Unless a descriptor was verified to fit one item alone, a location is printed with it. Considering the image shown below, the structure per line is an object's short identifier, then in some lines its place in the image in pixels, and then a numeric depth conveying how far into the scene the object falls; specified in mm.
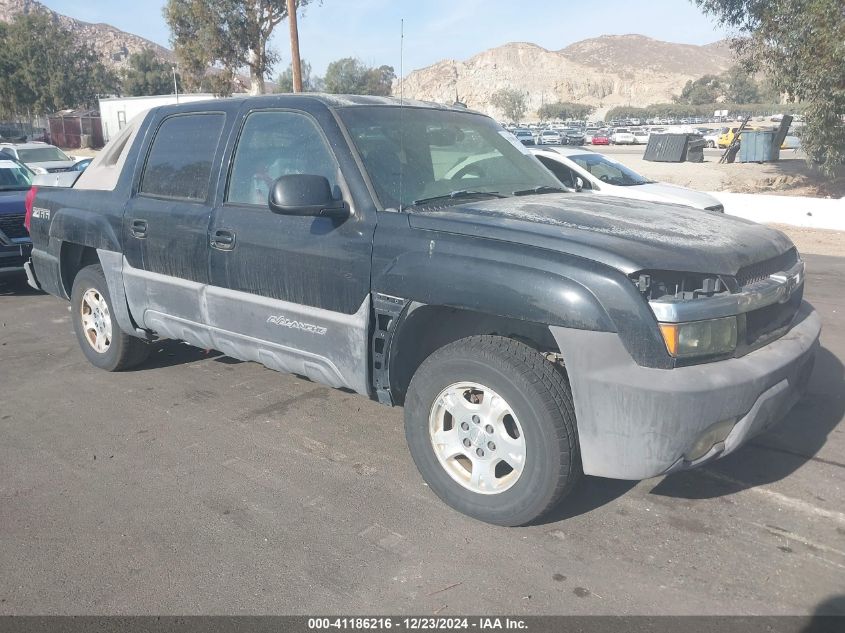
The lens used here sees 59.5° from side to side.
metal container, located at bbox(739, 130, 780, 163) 28719
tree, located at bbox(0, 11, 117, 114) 50969
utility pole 20094
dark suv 8523
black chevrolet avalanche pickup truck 2904
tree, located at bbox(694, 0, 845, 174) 14594
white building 43438
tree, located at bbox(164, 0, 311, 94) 31203
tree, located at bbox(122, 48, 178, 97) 68062
